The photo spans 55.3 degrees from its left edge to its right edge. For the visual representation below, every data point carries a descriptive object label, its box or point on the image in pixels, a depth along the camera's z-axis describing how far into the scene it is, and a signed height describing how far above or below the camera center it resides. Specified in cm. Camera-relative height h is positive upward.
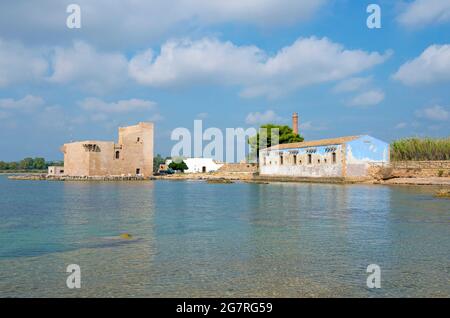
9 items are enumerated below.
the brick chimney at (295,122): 6087 +701
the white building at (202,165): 8306 +130
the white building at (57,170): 6878 +43
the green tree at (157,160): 11736 +389
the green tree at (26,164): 12769 +266
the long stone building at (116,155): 5928 +250
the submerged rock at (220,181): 4712 -105
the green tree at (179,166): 8444 +117
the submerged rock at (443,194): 2272 -127
